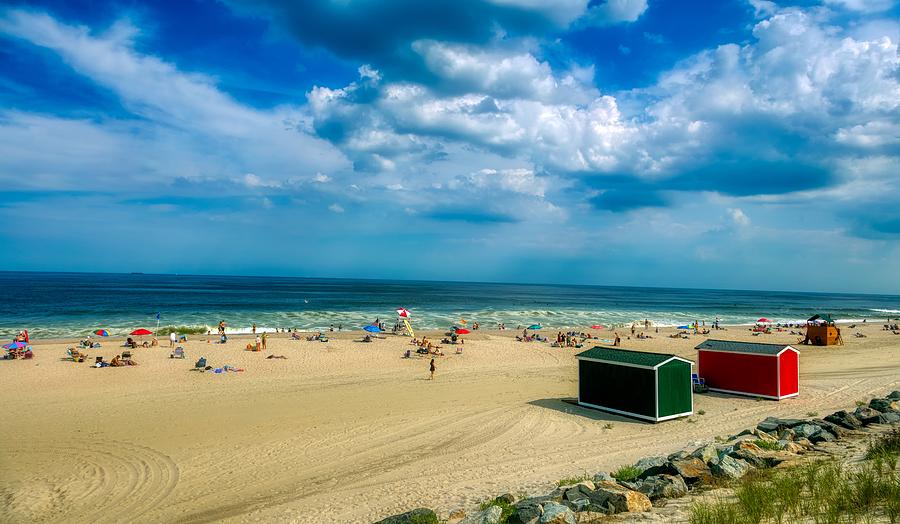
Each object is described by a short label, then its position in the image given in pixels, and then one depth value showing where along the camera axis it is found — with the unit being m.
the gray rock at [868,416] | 12.21
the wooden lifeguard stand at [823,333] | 35.38
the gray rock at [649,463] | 9.66
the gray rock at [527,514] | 7.05
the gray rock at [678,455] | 10.11
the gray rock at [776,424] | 12.34
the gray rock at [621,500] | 7.12
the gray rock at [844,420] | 11.95
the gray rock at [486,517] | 7.23
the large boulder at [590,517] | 6.86
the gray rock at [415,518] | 7.48
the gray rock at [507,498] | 8.48
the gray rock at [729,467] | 8.38
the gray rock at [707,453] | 9.41
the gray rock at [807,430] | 11.25
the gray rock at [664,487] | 7.68
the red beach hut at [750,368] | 17.56
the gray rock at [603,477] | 9.20
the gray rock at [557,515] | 6.71
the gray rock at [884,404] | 13.88
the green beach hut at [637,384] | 15.25
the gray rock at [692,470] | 8.35
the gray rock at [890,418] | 12.20
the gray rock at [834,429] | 11.28
